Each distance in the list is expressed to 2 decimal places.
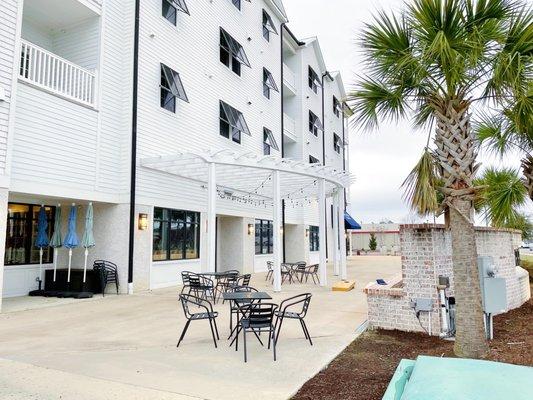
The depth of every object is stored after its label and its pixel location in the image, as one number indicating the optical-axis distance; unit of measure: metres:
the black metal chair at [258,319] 5.55
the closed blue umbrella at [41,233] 10.83
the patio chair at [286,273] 14.39
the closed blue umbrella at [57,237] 11.02
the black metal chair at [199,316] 6.01
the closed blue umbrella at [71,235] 10.73
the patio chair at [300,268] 13.95
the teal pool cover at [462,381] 2.55
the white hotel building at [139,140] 9.98
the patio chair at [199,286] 9.48
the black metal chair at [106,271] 11.46
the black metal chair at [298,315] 6.12
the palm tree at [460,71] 5.32
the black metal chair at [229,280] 10.35
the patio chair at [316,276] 13.79
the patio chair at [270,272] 15.68
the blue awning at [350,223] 28.88
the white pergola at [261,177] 11.23
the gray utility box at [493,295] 6.20
